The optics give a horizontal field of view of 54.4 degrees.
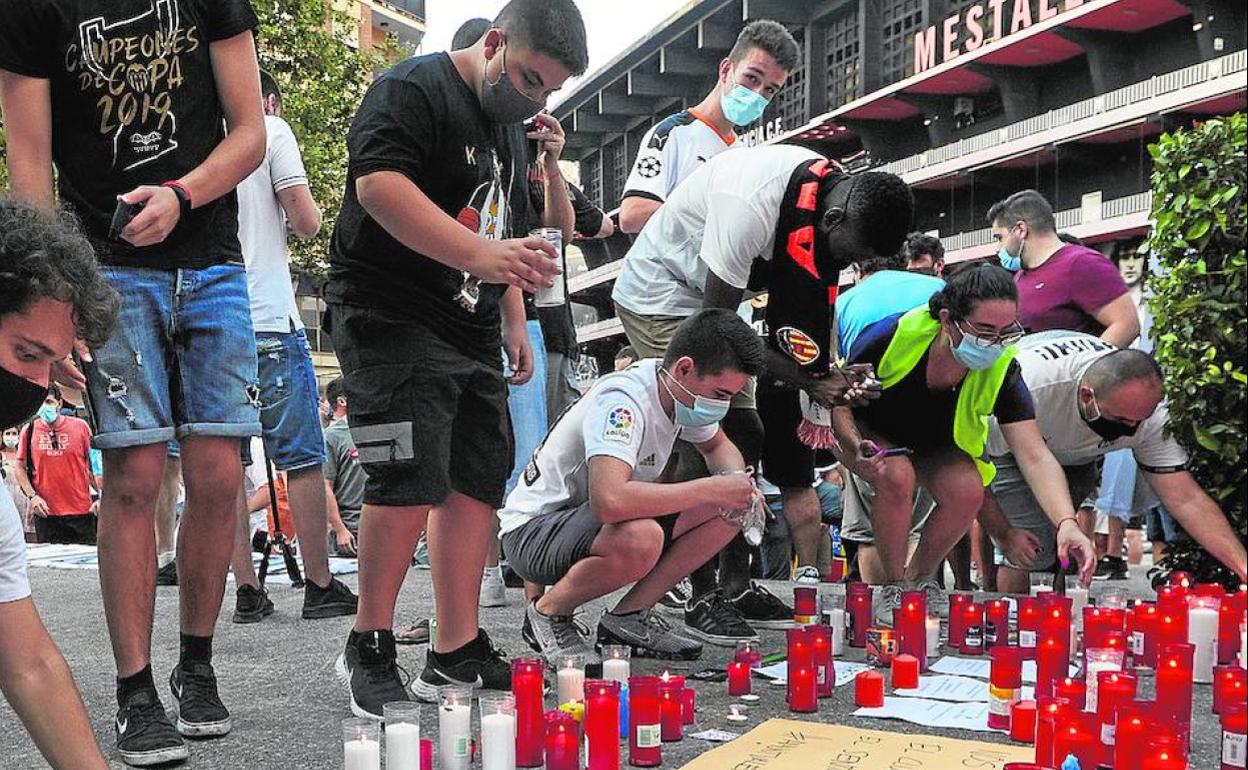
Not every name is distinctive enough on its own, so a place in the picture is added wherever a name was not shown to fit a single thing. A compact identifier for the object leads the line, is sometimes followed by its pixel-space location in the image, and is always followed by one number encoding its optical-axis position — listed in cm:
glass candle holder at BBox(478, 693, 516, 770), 219
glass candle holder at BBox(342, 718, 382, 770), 199
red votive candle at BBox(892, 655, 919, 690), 311
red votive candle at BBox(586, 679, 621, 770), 225
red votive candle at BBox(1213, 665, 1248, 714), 200
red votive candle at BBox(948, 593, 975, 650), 370
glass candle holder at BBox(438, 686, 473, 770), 222
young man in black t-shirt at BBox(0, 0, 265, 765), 243
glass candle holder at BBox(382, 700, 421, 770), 205
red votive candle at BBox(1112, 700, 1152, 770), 212
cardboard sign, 238
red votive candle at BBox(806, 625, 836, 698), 296
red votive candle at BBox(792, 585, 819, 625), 391
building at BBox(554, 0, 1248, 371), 1953
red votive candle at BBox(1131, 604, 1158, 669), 325
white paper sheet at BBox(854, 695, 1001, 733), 274
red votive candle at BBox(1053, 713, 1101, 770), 216
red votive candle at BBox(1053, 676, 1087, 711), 241
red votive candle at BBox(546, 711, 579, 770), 232
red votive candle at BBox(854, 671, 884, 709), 290
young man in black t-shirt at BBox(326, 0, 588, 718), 265
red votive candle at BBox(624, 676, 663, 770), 238
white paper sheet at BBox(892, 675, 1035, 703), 303
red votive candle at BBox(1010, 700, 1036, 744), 255
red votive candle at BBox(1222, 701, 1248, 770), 199
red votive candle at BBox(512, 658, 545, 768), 243
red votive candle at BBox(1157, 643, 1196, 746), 248
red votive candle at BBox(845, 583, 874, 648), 368
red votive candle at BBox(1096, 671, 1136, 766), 228
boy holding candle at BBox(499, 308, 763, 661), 324
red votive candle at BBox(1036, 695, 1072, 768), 224
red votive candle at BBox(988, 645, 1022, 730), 271
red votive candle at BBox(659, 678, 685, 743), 258
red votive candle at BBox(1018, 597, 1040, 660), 332
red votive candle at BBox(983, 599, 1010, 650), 352
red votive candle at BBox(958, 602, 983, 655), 366
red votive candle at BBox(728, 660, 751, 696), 304
